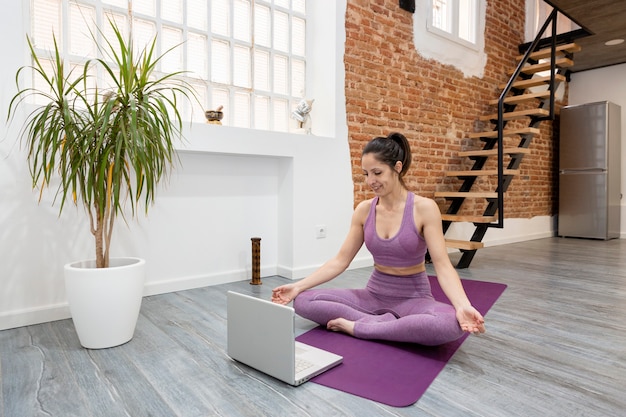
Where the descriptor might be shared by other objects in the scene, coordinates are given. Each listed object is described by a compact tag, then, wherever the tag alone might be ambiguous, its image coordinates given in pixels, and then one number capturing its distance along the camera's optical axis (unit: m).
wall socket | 3.69
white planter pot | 1.94
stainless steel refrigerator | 6.07
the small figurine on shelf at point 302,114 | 3.58
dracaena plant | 1.95
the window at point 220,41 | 2.74
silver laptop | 1.55
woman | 1.98
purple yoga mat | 1.54
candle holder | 3.28
